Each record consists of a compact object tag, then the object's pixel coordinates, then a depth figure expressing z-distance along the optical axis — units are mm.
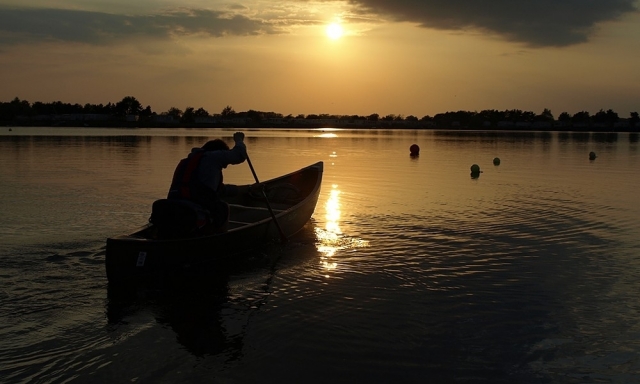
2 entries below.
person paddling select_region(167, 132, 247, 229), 9930
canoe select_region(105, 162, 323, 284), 9055
